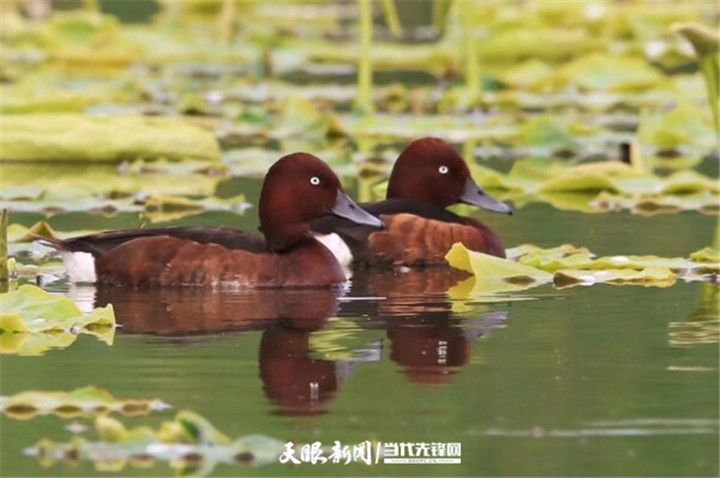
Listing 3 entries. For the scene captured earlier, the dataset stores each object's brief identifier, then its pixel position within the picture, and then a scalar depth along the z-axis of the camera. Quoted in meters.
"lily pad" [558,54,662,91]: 21.83
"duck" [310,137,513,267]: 11.39
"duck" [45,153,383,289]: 10.38
